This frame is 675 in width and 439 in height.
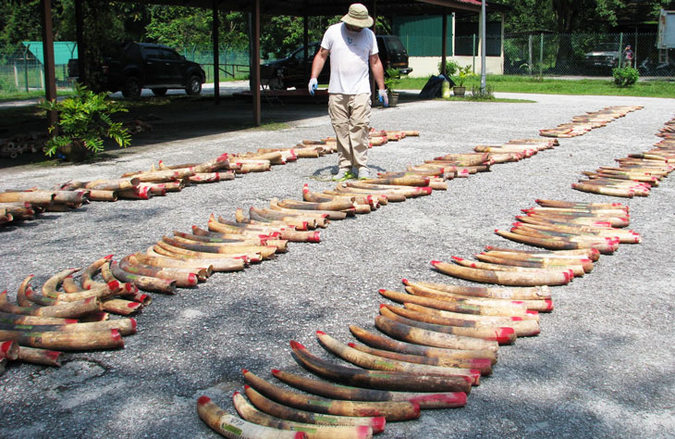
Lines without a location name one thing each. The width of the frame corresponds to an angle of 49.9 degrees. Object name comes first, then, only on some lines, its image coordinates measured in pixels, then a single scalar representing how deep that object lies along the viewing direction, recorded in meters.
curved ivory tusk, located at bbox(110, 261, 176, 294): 4.86
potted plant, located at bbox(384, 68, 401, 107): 21.27
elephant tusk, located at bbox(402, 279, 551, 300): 4.68
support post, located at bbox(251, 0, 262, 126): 15.57
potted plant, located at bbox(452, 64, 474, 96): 24.98
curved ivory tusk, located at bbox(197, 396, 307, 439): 3.01
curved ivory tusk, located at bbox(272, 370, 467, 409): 3.33
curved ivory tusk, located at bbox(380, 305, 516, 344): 4.04
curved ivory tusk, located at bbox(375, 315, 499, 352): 3.89
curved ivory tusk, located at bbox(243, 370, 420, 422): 3.22
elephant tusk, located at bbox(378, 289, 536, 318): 4.37
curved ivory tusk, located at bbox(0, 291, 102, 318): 4.25
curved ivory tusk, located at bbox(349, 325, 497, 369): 3.68
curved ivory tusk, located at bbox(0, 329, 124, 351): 3.93
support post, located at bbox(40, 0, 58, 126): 10.97
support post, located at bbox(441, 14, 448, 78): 26.65
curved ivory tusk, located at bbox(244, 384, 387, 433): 3.12
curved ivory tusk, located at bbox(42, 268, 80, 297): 4.75
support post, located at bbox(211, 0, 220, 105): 22.54
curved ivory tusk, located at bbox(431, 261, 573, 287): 5.02
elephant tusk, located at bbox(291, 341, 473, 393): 3.42
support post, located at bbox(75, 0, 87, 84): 20.70
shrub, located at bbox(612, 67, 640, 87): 31.73
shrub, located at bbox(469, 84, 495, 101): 24.23
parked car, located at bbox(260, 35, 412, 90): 28.31
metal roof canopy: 16.06
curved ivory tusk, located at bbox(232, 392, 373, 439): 3.02
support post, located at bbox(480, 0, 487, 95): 23.69
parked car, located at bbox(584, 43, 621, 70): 41.75
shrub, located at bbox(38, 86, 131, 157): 10.74
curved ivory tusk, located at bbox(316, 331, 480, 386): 3.55
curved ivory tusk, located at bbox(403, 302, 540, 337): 4.17
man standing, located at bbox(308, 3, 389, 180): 8.69
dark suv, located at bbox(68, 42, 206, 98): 27.30
